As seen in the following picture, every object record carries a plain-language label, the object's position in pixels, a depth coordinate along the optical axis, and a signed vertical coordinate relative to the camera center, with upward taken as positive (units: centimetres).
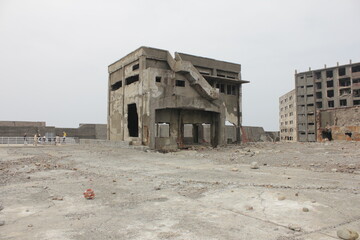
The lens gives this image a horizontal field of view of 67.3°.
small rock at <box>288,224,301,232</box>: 315 -114
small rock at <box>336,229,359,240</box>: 278 -107
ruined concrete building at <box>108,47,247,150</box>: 1888 +244
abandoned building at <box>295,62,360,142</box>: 5316 +839
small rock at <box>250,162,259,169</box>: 902 -116
